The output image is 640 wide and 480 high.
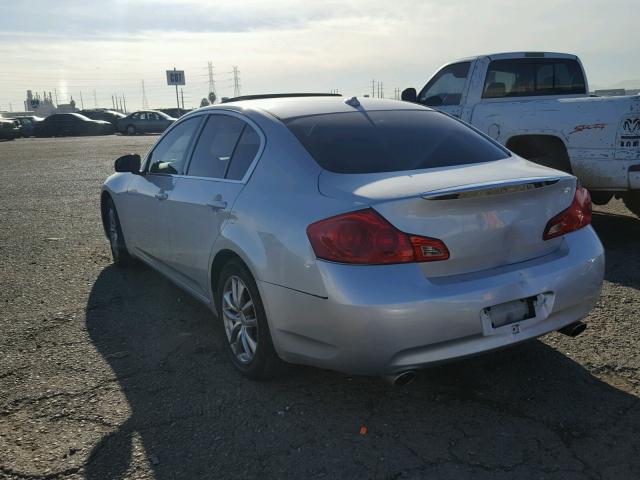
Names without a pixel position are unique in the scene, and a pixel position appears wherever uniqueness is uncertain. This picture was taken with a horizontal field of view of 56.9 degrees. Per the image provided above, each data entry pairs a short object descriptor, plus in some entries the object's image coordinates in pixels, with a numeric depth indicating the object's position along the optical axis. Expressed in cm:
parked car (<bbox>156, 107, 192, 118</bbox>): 4728
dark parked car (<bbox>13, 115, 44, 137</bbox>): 3912
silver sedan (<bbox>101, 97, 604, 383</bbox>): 267
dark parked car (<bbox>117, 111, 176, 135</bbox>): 3850
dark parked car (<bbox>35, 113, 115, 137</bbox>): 3828
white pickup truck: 570
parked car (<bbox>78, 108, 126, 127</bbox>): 4181
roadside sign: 5583
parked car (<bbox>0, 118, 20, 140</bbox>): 3269
